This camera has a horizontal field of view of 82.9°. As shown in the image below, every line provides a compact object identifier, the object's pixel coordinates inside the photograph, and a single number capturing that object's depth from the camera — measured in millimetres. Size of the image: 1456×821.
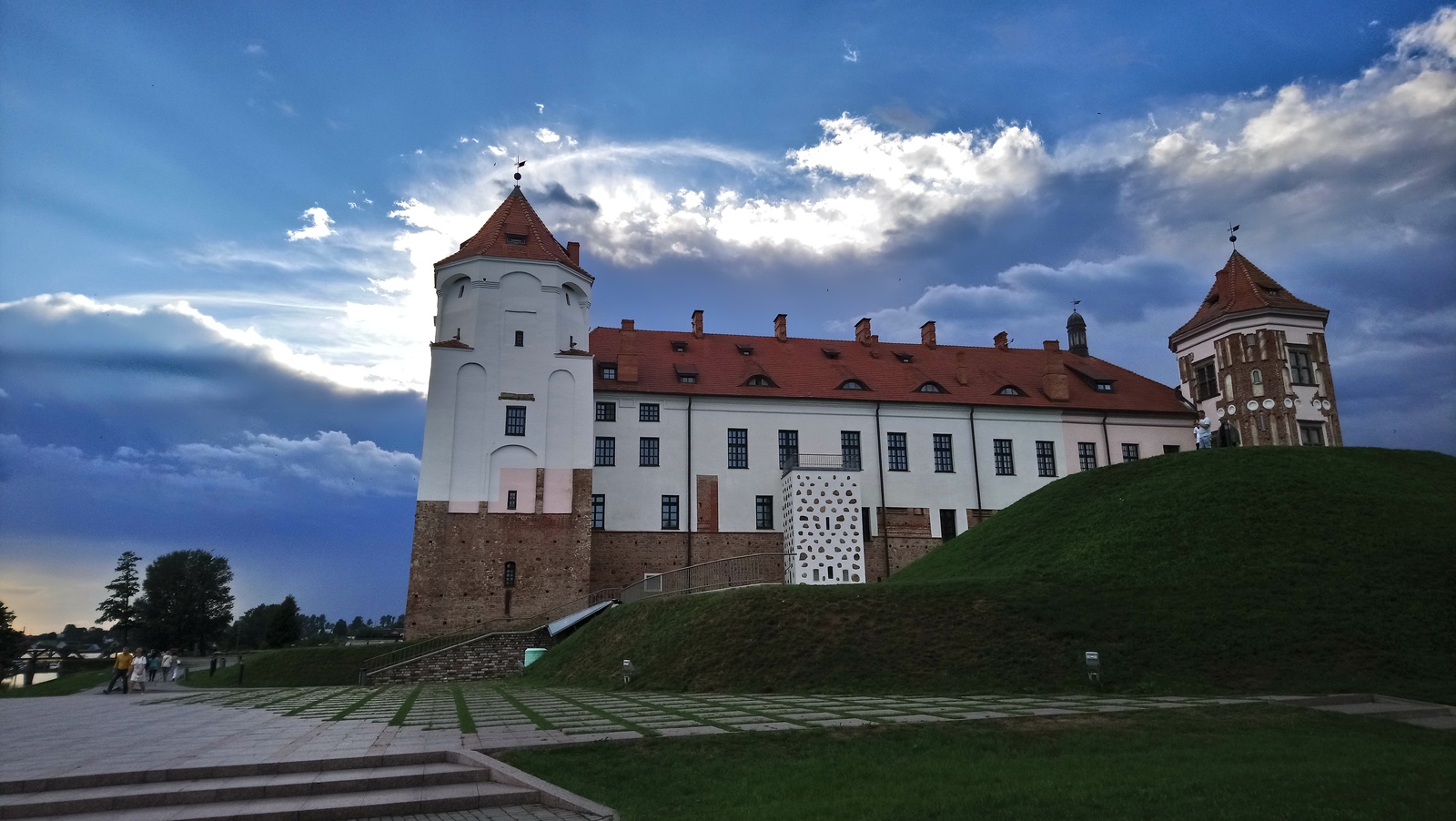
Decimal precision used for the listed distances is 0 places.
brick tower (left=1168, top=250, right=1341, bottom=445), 35156
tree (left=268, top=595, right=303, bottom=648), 56969
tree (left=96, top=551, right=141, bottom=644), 65500
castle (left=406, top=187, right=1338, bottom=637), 31422
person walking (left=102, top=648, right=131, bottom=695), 23938
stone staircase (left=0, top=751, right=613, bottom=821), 7000
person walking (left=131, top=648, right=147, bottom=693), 24625
